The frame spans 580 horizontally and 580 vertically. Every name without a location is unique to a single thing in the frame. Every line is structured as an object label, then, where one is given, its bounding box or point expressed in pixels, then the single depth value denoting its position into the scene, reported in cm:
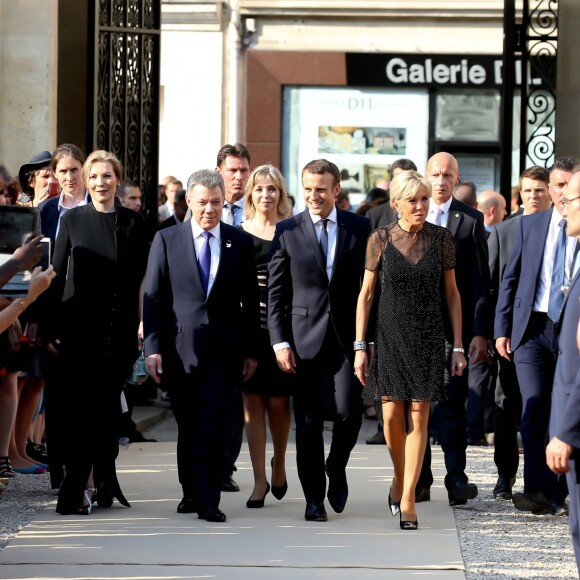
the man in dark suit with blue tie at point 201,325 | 1665
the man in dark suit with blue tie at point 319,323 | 1690
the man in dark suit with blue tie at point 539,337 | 1727
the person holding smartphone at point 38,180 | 2014
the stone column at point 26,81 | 2499
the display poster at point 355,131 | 4716
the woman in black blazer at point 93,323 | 1715
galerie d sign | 4637
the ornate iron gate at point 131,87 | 2636
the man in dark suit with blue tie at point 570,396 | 1136
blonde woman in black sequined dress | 1635
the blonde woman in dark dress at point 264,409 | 1757
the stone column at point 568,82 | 2733
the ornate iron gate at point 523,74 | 2715
